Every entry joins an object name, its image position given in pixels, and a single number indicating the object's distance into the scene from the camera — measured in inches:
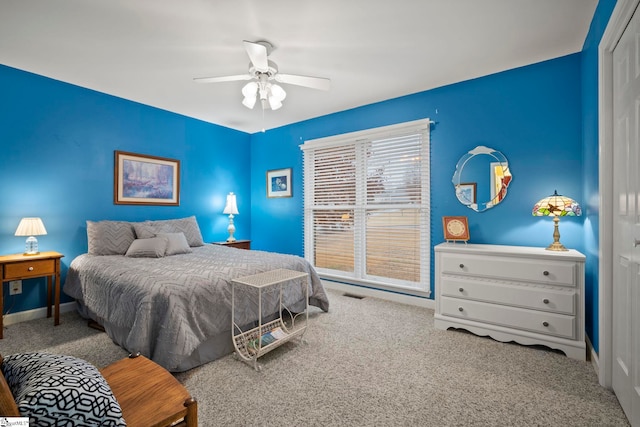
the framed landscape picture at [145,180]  146.6
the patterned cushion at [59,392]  30.1
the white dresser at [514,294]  90.1
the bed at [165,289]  77.5
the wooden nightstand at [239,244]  178.4
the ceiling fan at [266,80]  95.7
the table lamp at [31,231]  109.0
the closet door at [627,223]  58.7
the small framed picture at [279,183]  187.6
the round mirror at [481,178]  117.7
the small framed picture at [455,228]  118.6
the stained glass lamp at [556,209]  95.2
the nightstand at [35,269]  102.8
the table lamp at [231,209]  185.4
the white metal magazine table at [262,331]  86.0
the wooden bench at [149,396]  40.2
